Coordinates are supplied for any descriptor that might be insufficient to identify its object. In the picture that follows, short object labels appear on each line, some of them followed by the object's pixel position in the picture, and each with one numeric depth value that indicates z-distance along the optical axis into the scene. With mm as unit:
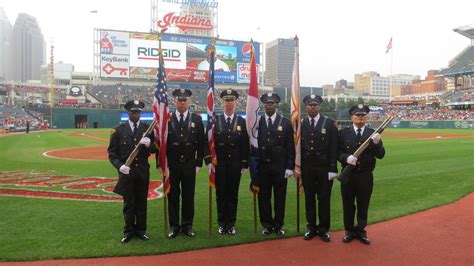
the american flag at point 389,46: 70188
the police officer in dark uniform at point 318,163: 6000
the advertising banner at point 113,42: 51750
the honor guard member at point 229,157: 6328
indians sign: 56312
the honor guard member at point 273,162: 6203
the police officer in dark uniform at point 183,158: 6188
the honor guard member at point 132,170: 5883
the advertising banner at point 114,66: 52031
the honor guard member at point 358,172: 5844
